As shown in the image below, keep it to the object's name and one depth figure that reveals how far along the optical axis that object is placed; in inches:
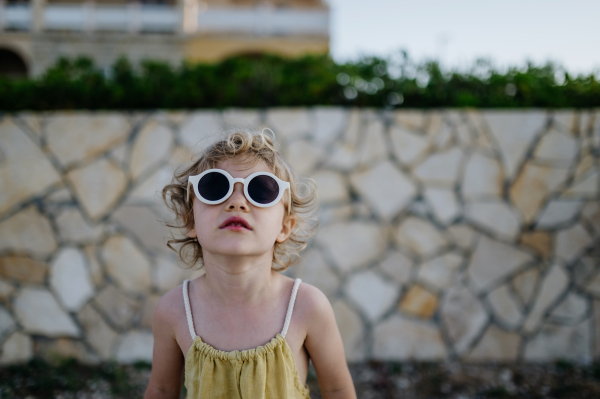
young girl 46.1
